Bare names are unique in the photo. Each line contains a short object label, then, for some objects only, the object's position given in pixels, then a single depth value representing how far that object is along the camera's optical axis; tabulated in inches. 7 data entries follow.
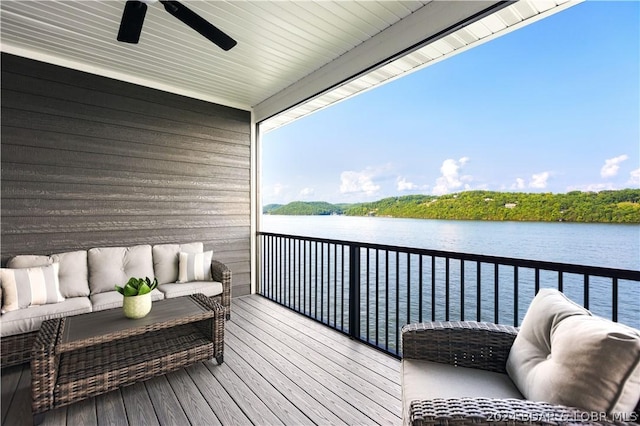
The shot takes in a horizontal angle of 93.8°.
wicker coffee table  70.8
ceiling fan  76.9
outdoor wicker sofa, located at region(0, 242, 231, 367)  94.5
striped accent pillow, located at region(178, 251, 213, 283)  140.3
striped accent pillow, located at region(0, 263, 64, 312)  97.5
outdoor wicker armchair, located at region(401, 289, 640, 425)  39.4
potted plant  89.0
